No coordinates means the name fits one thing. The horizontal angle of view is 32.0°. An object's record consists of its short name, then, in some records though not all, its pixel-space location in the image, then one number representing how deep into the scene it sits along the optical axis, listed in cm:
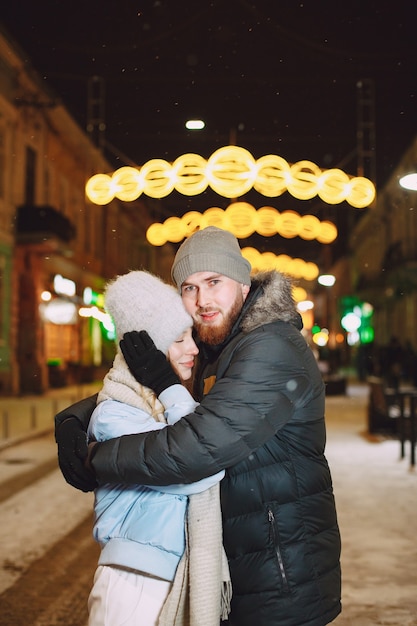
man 219
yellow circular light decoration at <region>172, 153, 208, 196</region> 1064
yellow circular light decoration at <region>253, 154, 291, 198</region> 1086
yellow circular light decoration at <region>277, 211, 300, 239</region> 1519
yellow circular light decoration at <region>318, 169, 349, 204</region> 1127
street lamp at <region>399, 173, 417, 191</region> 1002
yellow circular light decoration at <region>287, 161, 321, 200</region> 1122
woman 226
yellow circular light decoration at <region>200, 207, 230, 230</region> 1418
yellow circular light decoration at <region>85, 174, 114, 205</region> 1090
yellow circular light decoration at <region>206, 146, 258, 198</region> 1047
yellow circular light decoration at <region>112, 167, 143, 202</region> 1077
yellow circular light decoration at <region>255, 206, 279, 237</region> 1471
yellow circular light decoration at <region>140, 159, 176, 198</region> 1072
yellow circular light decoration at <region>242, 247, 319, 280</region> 2028
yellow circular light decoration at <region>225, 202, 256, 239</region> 1444
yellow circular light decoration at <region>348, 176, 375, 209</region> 1138
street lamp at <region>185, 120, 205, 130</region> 1117
